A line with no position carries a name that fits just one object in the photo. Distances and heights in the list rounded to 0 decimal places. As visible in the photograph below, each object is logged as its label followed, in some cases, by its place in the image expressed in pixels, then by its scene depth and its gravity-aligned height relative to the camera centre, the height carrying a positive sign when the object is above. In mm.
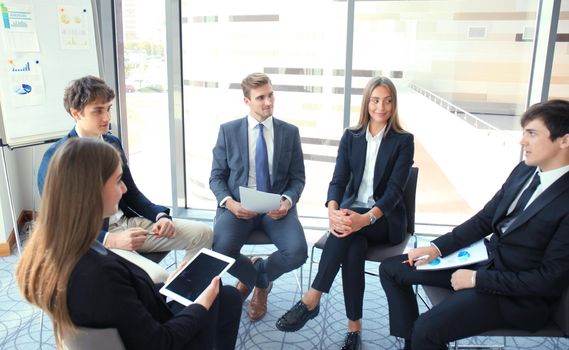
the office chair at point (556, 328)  1702 -970
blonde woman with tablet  1159 -505
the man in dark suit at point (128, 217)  2160 -807
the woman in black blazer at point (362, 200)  2359 -738
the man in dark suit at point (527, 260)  1724 -740
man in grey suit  2549 -709
